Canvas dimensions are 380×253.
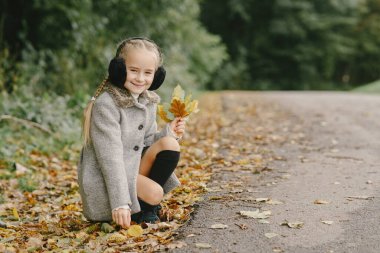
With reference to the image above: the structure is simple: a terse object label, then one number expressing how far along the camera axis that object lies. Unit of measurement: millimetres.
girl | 3430
